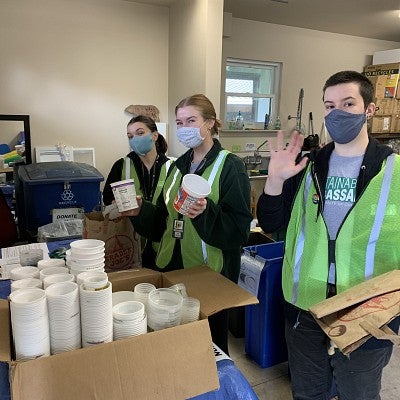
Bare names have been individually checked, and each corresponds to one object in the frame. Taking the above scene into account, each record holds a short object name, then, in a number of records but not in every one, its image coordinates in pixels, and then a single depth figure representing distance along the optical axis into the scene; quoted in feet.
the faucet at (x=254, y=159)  16.51
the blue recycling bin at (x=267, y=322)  6.93
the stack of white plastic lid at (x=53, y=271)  3.10
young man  3.74
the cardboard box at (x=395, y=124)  17.84
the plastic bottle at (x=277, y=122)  17.15
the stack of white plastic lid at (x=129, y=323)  2.68
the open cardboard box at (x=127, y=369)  2.32
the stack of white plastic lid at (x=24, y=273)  3.14
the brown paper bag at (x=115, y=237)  5.03
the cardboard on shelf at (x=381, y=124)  17.89
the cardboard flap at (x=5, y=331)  2.44
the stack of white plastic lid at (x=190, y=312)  3.00
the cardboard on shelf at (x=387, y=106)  17.69
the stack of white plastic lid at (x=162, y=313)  2.80
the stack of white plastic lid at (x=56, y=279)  2.80
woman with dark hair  6.79
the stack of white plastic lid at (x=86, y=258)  3.05
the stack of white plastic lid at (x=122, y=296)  3.11
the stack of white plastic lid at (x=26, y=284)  2.85
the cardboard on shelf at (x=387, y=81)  17.34
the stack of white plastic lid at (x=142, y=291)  3.09
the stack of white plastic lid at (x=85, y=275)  2.77
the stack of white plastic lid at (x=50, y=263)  3.32
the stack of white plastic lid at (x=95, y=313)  2.56
